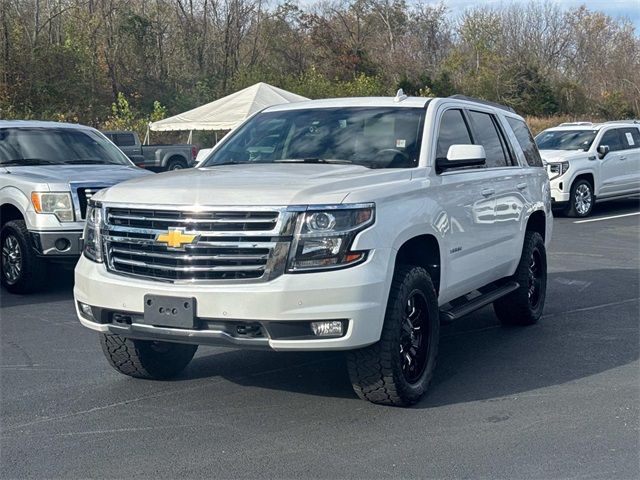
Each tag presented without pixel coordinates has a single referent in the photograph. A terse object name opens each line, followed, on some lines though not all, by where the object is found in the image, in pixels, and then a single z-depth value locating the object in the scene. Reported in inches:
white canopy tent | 958.4
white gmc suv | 668.7
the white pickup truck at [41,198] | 345.4
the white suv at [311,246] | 184.9
